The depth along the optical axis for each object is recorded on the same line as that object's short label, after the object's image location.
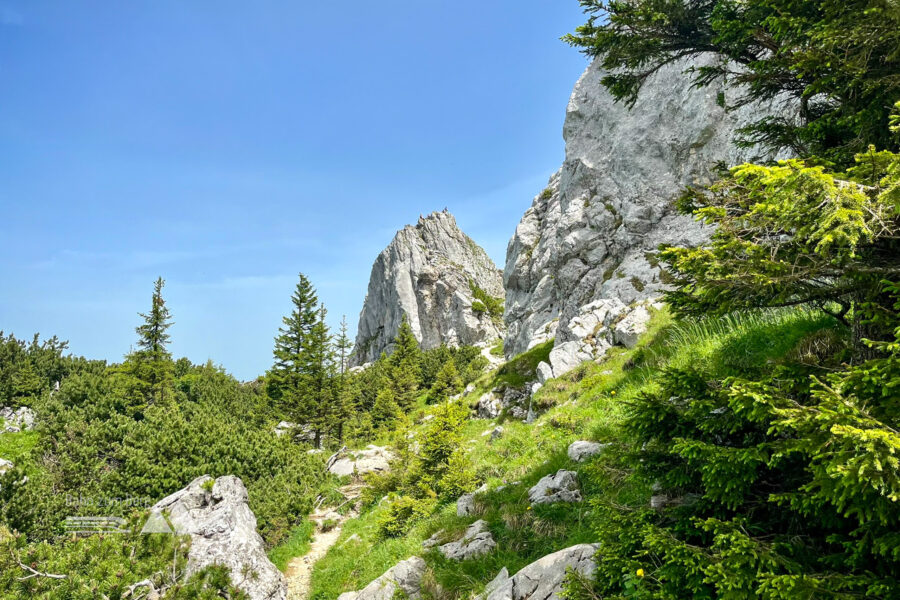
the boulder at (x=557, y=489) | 8.41
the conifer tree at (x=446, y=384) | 37.75
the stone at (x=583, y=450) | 9.55
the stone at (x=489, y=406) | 22.59
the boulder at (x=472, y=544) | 8.12
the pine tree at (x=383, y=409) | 32.97
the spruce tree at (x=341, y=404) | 32.73
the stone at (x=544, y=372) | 19.98
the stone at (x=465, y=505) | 10.09
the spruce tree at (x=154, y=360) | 26.95
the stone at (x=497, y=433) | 15.88
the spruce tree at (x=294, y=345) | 35.25
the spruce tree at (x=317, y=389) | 31.58
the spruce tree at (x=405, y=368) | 38.12
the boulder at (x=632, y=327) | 16.82
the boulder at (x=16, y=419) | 22.83
